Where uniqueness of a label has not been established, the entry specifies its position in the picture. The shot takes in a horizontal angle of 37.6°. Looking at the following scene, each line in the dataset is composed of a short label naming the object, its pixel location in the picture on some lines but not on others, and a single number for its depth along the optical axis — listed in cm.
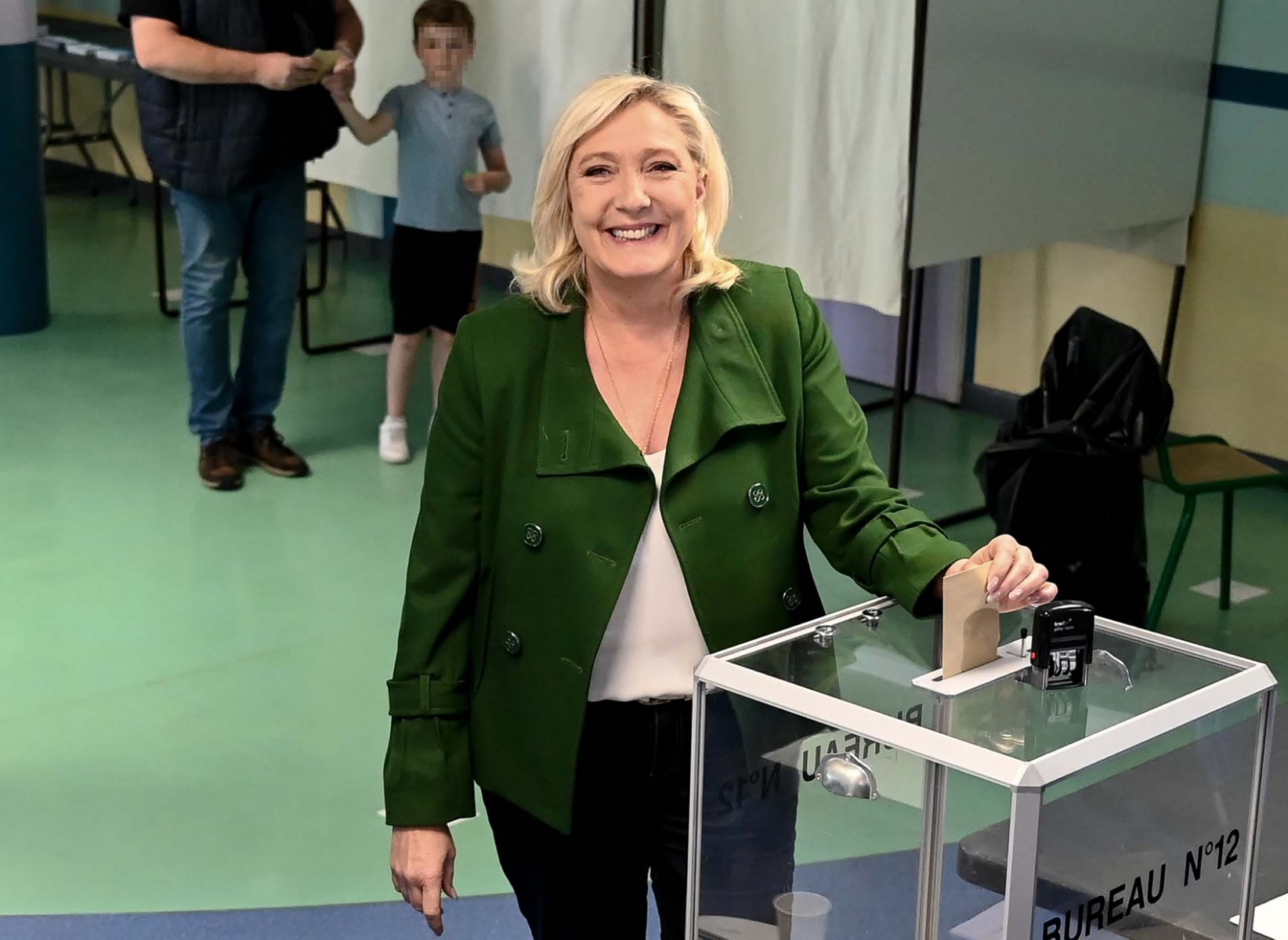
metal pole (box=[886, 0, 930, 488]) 426
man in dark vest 473
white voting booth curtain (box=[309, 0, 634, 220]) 484
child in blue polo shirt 509
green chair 418
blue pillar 623
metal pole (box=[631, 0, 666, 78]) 463
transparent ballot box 142
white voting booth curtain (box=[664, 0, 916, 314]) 445
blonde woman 186
